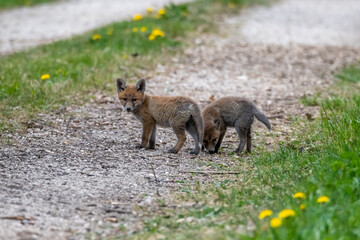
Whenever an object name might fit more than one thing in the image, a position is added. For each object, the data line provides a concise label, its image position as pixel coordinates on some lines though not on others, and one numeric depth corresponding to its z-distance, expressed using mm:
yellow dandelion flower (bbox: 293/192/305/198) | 9281
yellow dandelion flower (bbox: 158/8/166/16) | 27687
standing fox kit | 14680
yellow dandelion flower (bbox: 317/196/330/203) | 8781
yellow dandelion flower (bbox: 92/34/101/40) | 24781
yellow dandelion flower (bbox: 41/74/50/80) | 18703
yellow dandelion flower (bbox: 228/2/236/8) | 35272
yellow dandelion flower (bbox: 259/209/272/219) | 8633
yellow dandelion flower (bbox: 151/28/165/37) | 24453
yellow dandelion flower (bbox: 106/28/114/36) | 25552
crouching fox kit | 15234
